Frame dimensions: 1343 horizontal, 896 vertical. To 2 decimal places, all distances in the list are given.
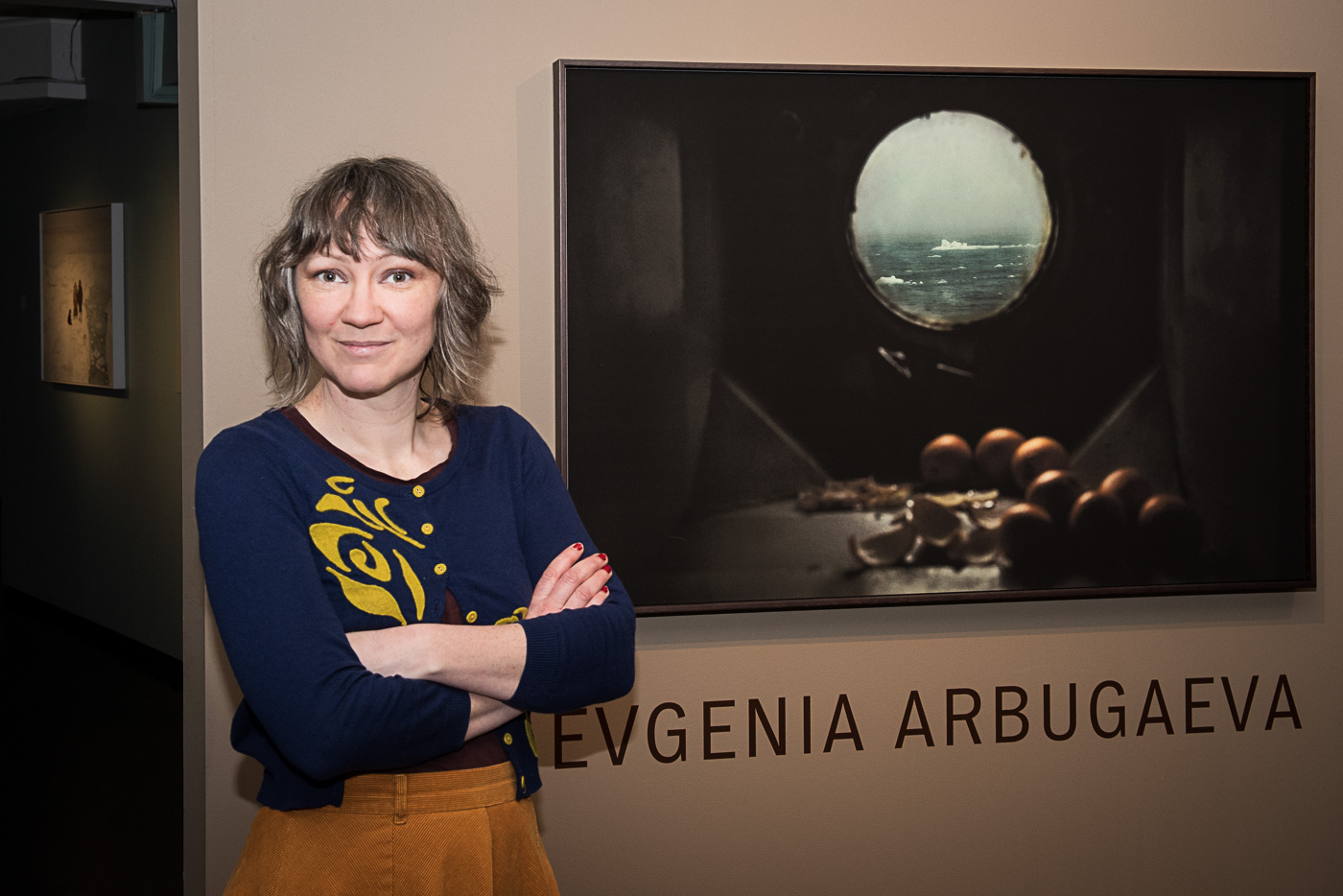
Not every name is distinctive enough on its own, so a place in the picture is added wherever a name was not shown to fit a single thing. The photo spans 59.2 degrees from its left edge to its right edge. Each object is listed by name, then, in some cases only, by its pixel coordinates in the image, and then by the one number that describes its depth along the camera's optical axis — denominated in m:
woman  1.36
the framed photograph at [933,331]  2.30
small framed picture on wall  5.83
